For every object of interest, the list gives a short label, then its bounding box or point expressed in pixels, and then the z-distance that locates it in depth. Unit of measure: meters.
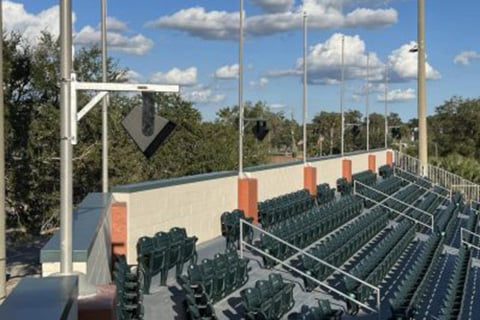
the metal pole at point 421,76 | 44.38
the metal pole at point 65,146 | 5.70
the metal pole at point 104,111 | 12.52
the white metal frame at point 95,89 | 5.84
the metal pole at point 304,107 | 24.41
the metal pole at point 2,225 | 10.35
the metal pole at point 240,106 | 17.30
